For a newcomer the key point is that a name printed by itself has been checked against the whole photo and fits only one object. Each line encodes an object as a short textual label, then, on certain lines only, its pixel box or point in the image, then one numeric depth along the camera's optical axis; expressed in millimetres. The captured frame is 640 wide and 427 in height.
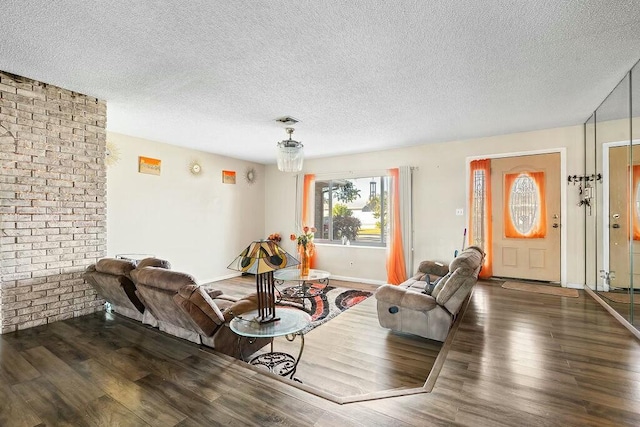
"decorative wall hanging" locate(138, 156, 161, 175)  5055
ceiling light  4191
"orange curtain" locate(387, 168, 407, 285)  5711
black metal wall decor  4064
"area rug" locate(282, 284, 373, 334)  4098
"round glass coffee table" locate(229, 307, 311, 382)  2332
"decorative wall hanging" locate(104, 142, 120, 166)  4613
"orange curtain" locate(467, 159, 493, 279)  5086
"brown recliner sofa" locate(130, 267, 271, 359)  2453
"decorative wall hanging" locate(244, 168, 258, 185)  7125
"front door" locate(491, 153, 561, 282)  4699
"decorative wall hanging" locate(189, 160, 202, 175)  5887
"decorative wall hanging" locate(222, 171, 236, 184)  6586
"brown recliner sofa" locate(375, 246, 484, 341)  3016
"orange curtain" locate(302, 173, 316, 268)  6875
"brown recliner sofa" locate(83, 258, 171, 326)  2980
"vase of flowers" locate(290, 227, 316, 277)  4769
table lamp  2262
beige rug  4195
